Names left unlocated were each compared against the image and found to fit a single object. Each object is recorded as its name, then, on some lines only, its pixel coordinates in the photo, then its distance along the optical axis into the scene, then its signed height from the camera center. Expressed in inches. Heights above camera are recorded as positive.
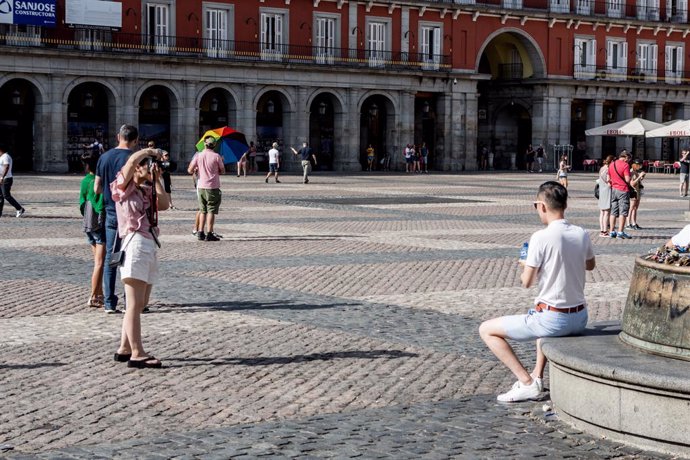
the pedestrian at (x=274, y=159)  1615.4 -14.9
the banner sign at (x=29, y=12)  1785.2 +205.7
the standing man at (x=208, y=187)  734.5 -24.4
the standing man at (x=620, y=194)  807.1 -29.5
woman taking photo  336.5 -26.8
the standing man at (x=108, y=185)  395.9 -13.3
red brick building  1881.2 +137.3
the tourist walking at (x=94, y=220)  451.8 -28.9
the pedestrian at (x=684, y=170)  1341.0 -21.7
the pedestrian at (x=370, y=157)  2202.3 -14.6
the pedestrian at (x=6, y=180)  902.4 -25.7
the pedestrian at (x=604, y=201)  824.3 -35.3
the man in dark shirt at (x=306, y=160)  1582.2 -15.0
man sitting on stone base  292.7 -34.0
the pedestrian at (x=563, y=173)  1191.9 -23.1
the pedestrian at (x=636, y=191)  877.8 -29.8
